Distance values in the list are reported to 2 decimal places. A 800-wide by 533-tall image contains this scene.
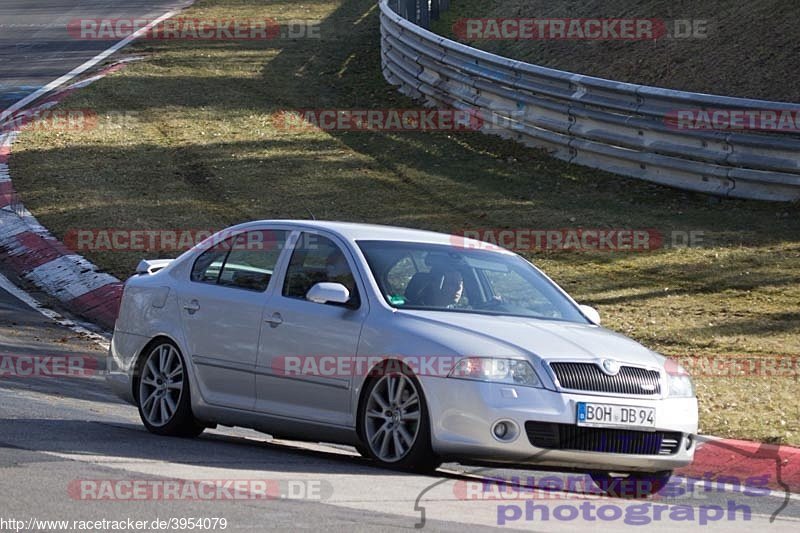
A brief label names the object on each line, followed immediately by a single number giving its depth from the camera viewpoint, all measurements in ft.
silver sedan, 52.34
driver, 57.93
